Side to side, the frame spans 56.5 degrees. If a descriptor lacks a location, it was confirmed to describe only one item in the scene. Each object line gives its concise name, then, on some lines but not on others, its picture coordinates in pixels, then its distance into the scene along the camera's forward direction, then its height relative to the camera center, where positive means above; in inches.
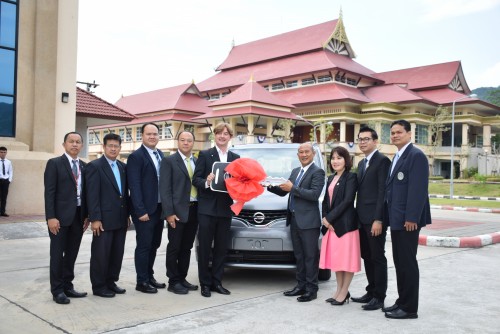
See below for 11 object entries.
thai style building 1494.8 +246.9
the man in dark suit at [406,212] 174.4 -13.4
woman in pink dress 193.6 -22.9
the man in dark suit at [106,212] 198.7 -18.2
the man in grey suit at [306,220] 201.6 -19.9
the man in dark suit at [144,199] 206.5 -12.4
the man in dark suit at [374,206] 188.5 -12.4
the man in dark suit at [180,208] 206.2 -16.4
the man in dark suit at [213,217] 205.6 -20.0
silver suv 211.5 -28.7
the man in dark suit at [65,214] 192.1 -18.6
